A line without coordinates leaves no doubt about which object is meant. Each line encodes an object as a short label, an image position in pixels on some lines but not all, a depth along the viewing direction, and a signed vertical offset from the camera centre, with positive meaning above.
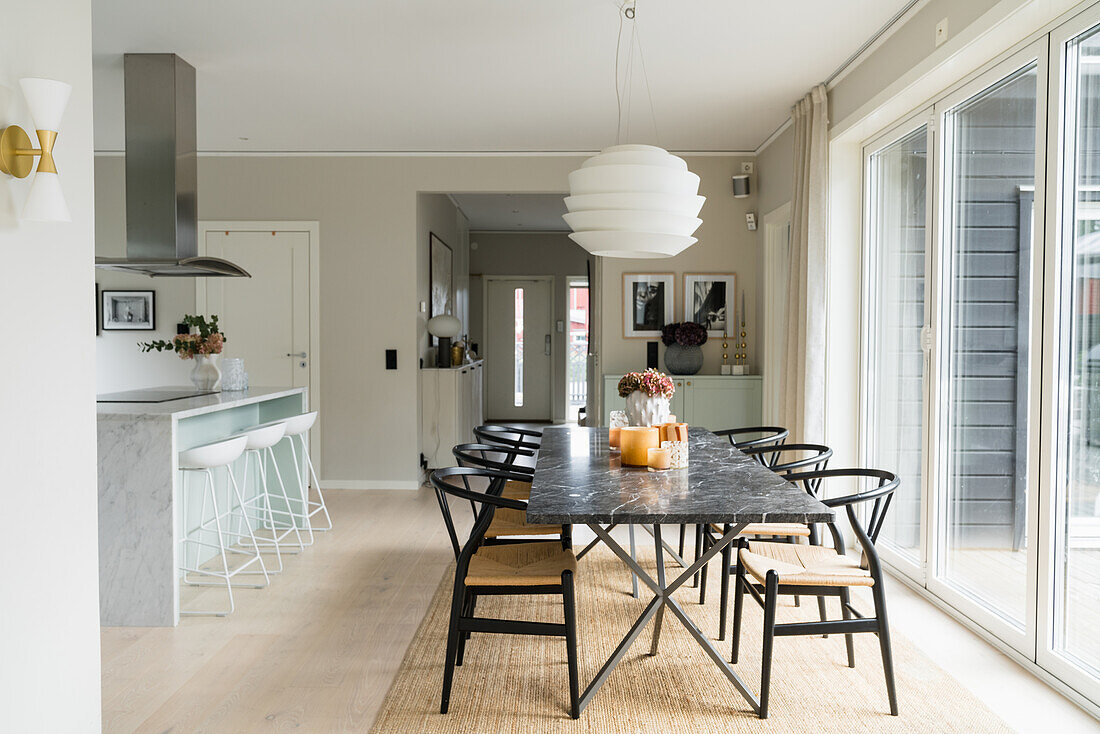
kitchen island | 3.43 -0.72
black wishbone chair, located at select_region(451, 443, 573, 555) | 3.16 -0.70
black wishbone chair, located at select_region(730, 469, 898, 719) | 2.42 -0.72
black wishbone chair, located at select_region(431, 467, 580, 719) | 2.49 -0.72
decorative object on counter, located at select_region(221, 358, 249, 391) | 4.64 -0.13
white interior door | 6.39 +0.39
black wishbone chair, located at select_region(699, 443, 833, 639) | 3.15 -0.71
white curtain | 4.50 +0.49
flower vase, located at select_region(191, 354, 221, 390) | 4.53 -0.12
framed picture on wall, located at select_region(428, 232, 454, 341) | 7.25 +0.76
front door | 11.33 +0.08
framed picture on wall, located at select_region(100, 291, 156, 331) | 6.42 +0.34
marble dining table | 2.26 -0.45
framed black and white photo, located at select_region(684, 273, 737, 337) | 6.34 +0.42
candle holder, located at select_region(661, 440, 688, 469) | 3.02 -0.38
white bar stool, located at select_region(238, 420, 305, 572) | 4.05 -0.69
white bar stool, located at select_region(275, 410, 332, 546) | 4.64 -0.57
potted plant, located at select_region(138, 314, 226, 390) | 4.46 +0.02
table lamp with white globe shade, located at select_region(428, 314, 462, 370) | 6.87 +0.19
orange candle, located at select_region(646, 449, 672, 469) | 3.01 -0.39
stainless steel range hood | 4.28 +0.97
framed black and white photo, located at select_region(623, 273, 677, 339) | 6.37 +0.41
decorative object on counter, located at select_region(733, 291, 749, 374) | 6.29 +0.00
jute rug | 2.47 -1.14
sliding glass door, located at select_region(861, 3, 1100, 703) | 2.64 +0.05
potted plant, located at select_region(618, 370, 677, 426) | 3.23 -0.17
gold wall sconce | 1.90 +0.48
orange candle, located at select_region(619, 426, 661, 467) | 3.07 -0.35
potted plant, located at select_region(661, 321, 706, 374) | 6.09 +0.04
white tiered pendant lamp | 2.81 +0.56
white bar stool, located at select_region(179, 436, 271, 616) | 3.53 -0.49
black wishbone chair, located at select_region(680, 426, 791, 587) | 3.76 -0.42
